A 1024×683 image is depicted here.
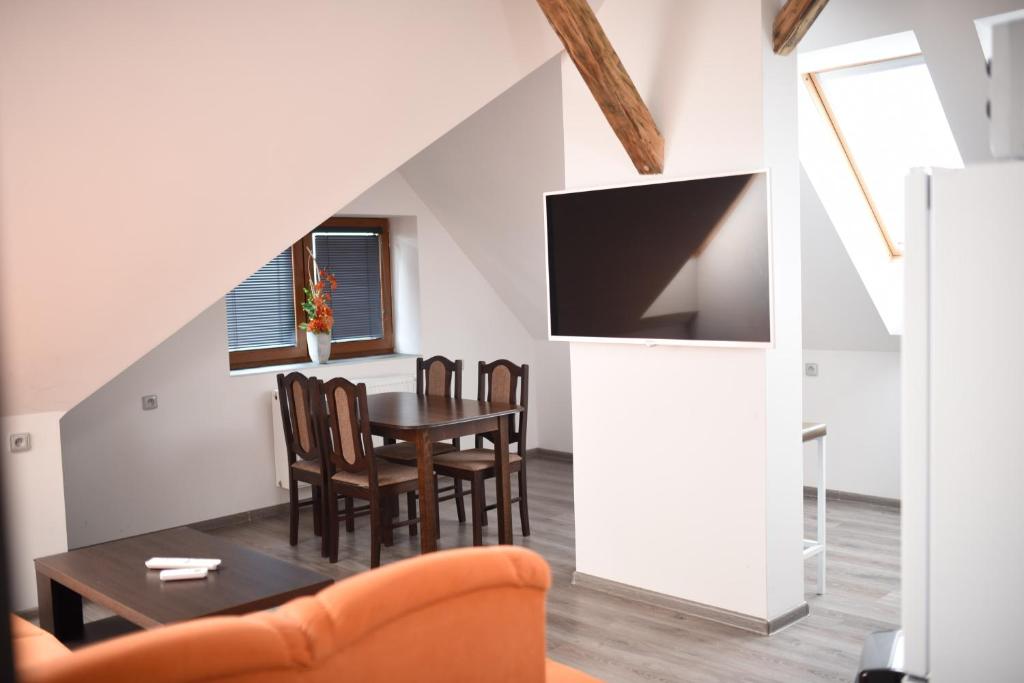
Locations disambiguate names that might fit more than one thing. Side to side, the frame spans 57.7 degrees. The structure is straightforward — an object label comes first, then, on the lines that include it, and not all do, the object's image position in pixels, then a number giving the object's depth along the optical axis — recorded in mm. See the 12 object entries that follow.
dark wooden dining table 4766
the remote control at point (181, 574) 3258
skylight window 4863
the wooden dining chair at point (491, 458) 5215
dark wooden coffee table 3010
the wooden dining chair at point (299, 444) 5285
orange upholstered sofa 1613
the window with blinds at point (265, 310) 6219
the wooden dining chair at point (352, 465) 4824
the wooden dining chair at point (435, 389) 5602
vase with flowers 6348
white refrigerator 2020
